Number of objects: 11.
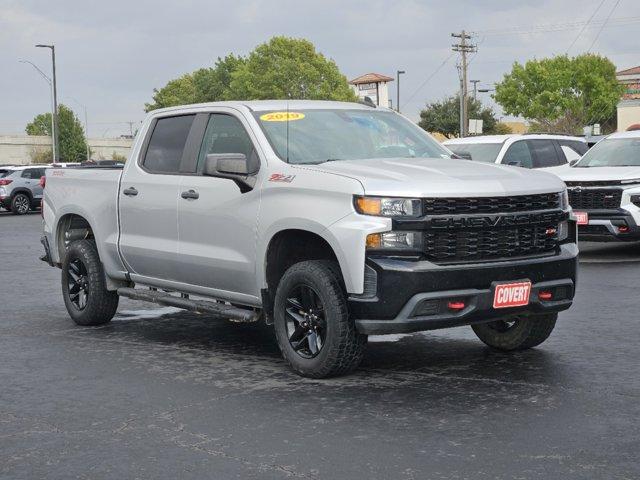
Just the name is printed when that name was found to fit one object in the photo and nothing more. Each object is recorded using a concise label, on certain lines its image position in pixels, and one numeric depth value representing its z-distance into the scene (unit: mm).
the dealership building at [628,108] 86812
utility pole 65438
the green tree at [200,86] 122062
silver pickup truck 6492
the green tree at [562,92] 85812
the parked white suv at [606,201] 14547
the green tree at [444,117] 89812
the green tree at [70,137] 106438
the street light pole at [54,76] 58516
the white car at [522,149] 17859
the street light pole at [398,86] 107900
